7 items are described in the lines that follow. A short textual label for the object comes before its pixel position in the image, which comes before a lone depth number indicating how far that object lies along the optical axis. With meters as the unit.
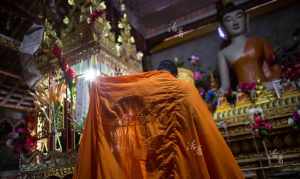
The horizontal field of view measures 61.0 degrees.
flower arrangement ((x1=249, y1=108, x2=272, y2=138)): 2.46
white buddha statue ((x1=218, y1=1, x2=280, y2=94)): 3.47
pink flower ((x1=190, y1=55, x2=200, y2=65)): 4.12
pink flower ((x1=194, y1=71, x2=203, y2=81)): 3.85
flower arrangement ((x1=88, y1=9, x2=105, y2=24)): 2.60
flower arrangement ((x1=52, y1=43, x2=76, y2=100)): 2.42
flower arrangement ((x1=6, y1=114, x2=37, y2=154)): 2.50
